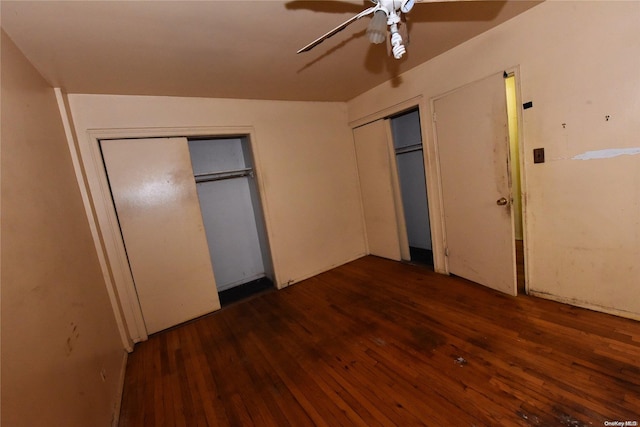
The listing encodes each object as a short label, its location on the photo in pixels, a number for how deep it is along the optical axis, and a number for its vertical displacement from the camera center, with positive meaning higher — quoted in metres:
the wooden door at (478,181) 2.29 -0.20
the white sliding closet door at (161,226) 2.49 -0.17
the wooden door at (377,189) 3.53 -0.18
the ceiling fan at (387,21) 1.15 +0.71
